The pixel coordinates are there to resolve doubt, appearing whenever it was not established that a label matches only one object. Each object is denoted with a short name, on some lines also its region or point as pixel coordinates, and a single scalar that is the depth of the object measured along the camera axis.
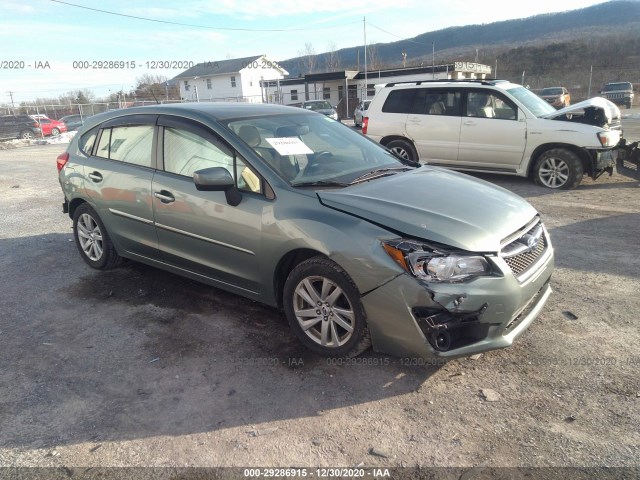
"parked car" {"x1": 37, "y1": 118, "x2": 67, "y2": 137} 27.23
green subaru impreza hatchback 2.88
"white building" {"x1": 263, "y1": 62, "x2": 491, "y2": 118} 41.72
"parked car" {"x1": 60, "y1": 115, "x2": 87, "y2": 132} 29.70
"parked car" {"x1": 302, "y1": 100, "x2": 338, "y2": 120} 28.35
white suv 8.29
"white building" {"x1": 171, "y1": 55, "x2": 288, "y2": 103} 58.91
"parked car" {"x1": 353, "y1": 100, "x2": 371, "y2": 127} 28.27
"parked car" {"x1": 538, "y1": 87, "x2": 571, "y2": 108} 26.75
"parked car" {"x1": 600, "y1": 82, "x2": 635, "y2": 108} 35.75
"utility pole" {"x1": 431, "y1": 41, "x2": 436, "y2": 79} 41.11
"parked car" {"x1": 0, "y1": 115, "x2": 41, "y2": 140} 25.81
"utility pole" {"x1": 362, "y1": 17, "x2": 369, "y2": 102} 42.25
